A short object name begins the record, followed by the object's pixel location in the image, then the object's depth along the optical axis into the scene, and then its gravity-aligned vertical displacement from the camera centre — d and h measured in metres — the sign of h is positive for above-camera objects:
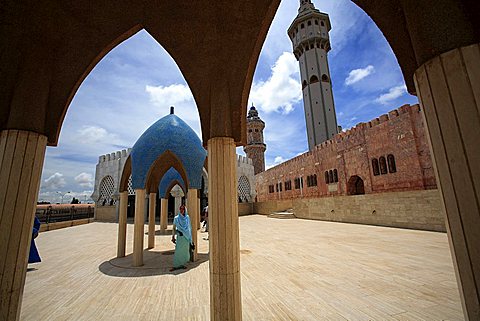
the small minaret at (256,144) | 36.72 +9.33
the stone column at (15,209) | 1.75 +0.04
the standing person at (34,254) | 5.43 -1.02
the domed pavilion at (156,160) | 5.74 +1.25
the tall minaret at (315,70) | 26.48 +16.00
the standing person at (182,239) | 5.17 -0.83
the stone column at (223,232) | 2.29 -0.31
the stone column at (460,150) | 1.03 +0.20
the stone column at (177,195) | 17.47 +0.78
